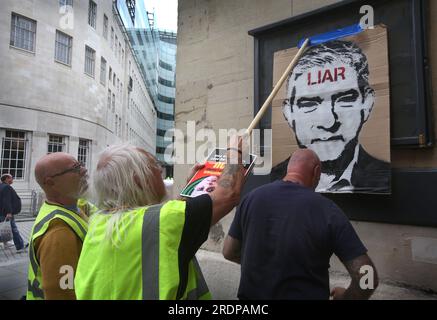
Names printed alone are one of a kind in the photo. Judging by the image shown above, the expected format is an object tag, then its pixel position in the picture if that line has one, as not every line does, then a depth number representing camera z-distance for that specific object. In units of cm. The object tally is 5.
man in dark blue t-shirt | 184
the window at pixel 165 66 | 7456
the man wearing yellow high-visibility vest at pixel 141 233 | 142
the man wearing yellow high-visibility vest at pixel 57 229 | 184
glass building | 4331
